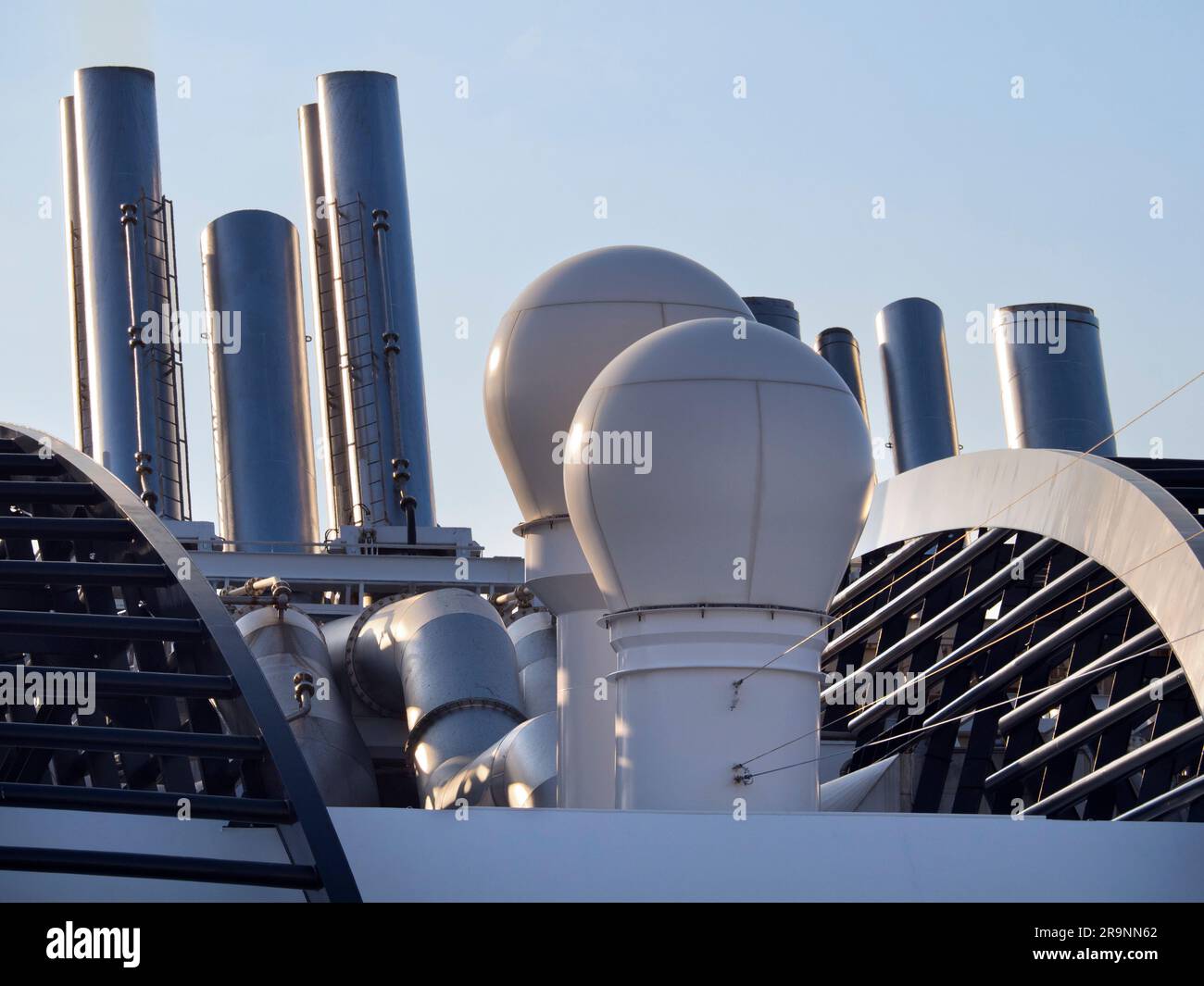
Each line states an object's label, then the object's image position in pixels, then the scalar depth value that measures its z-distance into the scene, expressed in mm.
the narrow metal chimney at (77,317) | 50188
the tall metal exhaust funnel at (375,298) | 43875
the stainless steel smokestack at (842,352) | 52219
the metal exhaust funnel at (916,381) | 52844
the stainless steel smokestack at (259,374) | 42781
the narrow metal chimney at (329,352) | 45656
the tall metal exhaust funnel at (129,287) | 44719
